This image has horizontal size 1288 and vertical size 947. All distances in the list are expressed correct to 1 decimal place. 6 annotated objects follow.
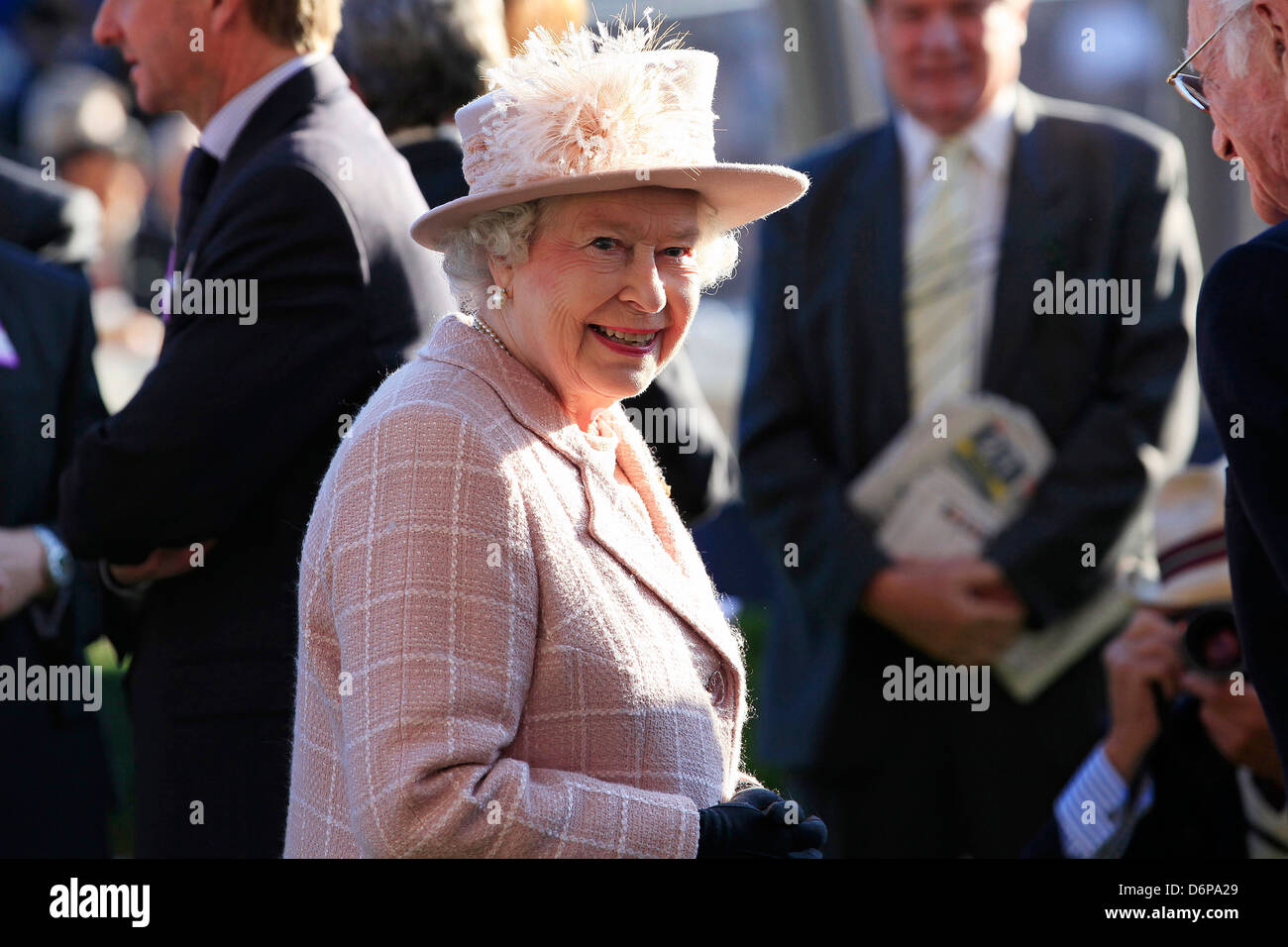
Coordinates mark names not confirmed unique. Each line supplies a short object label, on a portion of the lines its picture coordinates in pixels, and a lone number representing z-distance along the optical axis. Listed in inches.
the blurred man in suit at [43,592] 139.9
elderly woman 79.3
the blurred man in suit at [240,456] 115.3
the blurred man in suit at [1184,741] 126.7
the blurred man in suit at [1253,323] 79.6
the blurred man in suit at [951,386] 161.3
